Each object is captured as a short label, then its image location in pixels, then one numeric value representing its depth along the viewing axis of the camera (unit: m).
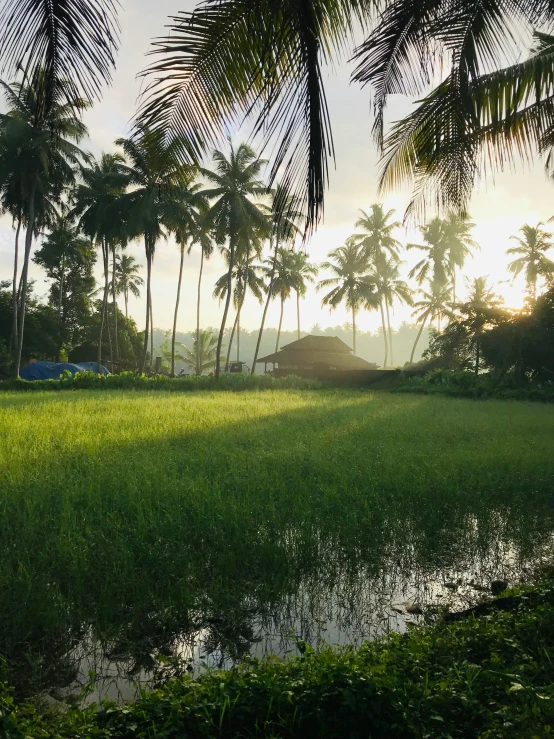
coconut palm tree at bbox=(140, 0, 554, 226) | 2.75
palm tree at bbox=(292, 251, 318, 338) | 40.28
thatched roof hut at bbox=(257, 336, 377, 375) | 36.75
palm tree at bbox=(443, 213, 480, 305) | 42.25
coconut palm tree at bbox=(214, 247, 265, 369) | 36.78
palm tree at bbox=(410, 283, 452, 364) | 42.53
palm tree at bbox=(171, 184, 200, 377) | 27.41
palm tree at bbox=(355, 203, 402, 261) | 43.34
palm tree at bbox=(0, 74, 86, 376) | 22.11
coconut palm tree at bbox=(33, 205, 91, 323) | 34.97
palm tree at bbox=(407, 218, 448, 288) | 41.84
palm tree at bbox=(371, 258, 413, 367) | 46.18
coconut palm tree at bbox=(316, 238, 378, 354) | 43.38
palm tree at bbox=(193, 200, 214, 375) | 27.16
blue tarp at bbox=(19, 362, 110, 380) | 29.09
